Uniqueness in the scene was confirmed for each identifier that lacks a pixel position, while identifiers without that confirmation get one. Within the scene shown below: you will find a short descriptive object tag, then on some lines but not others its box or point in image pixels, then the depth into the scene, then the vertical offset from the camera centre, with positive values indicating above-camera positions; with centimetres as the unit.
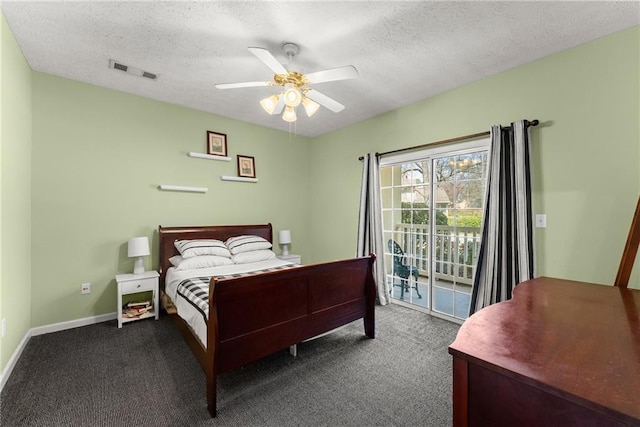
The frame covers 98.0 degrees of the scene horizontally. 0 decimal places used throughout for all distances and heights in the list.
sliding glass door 315 -11
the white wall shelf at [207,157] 384 +84
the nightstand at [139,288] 306 -83
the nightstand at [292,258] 445 -70
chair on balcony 374 -76
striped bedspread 210 -67
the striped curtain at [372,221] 383 -8
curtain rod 256 +86
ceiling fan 207 +108
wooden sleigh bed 186 -77
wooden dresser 67 -43
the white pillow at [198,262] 322 -56
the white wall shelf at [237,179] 416 +57
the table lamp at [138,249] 320 -39
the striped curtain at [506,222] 256 -7
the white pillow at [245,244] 383 -40
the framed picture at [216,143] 401 +105
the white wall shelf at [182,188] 363 +36
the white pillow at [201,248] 339 -41
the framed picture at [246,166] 434 +77
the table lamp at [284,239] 459 -40
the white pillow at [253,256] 366 -56
